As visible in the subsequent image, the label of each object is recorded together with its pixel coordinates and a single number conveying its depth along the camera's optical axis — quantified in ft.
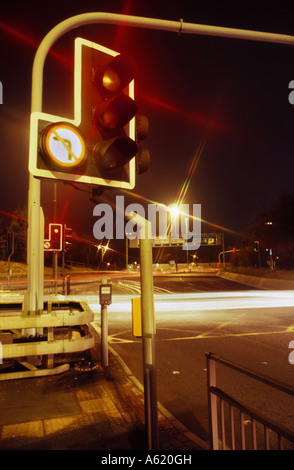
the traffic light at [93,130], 9.04
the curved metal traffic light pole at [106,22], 10.77
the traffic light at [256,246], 115.63
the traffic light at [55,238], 39.66
